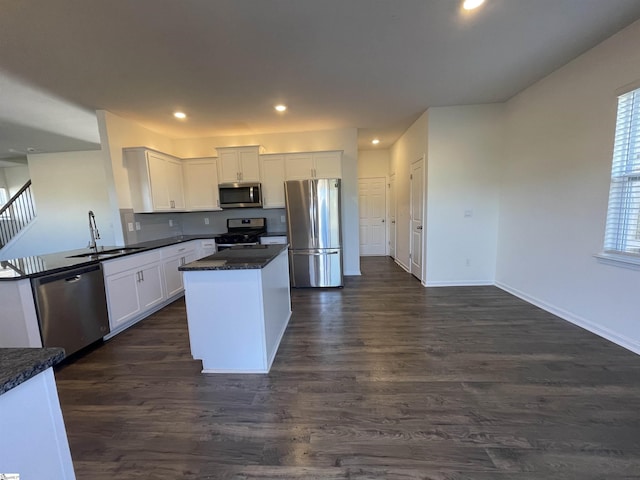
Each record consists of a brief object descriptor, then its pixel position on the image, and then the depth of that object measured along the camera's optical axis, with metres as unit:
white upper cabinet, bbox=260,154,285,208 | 4.48
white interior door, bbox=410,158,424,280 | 4.37
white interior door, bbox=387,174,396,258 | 6.26
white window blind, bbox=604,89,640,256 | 2.23
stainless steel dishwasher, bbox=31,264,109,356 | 2.16
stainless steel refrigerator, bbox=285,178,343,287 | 4.18
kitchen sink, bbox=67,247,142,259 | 2.88
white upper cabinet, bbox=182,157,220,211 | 4.61
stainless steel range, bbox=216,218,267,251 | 4.29
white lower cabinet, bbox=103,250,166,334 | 2.78
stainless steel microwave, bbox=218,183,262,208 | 4.46
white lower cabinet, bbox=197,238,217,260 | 4.45
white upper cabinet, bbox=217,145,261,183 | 4.47
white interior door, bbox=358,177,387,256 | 6.73
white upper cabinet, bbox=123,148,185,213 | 3.81
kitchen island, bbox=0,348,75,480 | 0.60
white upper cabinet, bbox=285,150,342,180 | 4.45
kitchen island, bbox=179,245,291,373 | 2.07
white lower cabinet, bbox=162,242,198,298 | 3.64
